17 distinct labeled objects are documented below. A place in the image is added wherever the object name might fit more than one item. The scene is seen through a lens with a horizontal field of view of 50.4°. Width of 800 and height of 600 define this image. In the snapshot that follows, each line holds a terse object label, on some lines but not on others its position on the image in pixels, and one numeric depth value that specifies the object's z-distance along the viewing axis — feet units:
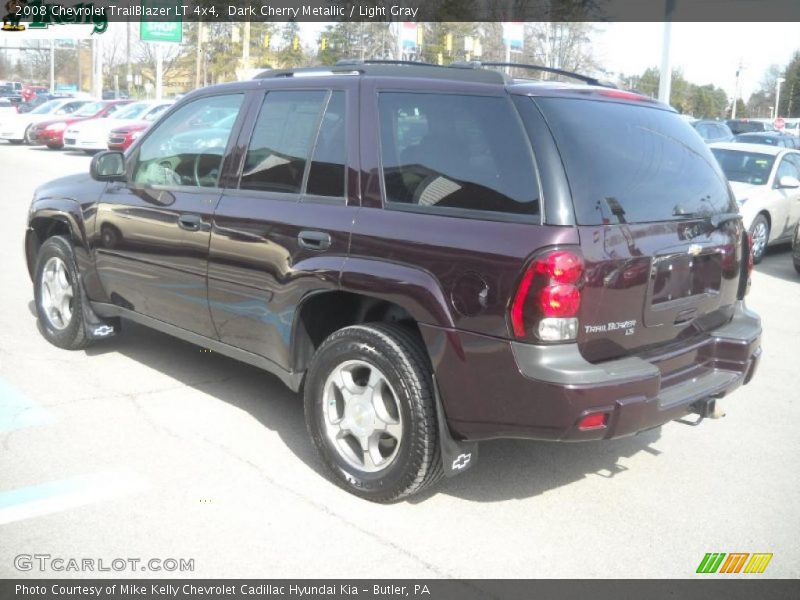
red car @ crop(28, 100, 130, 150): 89.71
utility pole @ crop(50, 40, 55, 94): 222.89
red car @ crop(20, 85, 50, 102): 204.29
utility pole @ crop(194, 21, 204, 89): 170.89
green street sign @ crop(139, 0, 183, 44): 119.65
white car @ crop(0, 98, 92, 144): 99.86
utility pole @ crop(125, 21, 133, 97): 203.21
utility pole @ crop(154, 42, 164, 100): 126.80
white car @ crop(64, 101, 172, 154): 82.53
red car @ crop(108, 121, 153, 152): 74.90
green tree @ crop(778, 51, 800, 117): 278.67
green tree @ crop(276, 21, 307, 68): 181.27
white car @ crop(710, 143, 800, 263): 37.88
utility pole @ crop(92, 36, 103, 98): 148.36
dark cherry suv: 11.27
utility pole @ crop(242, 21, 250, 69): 147.29
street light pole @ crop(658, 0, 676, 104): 55.83
